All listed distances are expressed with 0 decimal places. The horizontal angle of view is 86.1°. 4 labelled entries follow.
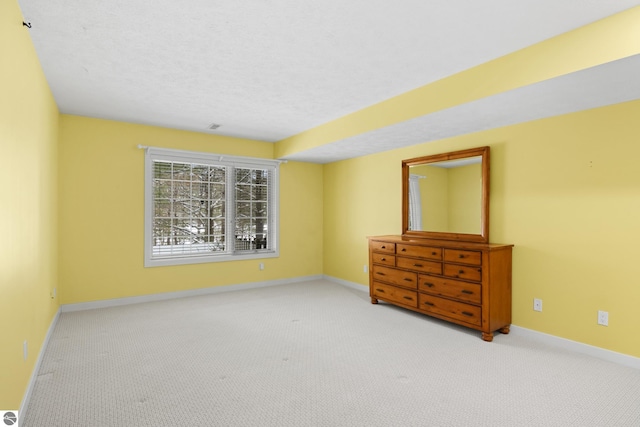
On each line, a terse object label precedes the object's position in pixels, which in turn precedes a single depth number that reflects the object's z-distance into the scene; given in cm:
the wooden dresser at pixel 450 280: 340
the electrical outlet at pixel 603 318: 296
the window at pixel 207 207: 493
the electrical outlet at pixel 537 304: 339
